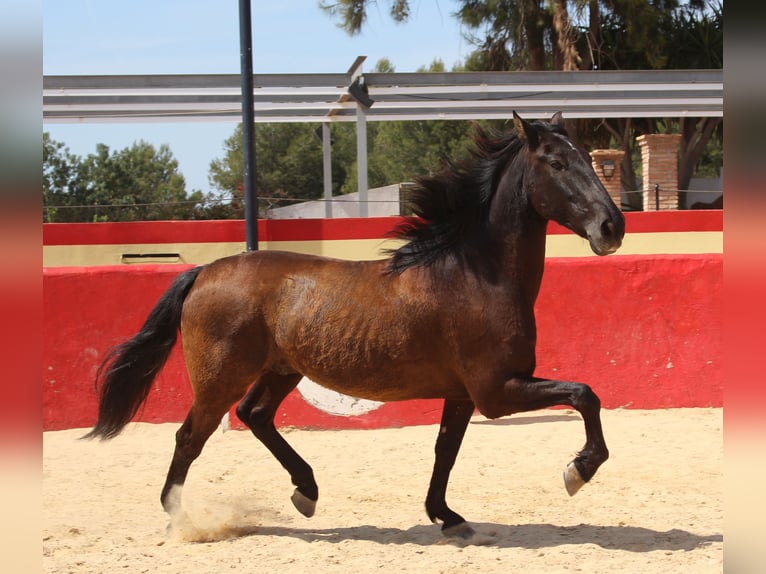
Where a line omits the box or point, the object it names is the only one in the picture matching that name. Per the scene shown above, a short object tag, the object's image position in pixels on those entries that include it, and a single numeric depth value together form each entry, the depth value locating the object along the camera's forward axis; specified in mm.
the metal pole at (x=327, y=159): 17453
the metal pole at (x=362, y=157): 14586
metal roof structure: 14852
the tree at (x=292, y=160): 49125
